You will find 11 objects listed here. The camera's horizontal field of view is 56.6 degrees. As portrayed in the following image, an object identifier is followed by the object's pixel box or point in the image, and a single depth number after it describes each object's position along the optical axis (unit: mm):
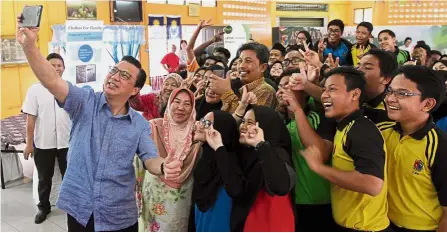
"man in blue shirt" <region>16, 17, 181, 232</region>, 1738
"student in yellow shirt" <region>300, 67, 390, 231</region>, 1597
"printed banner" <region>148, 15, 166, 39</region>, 7788
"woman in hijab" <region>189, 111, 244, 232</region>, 1865
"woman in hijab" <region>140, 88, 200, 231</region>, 2130
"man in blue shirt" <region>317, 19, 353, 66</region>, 4109
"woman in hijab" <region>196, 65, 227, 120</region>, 2684
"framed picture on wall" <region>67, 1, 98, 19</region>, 6656
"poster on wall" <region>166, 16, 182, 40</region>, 8117
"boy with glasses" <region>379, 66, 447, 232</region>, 1669
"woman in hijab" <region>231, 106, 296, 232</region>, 1674
